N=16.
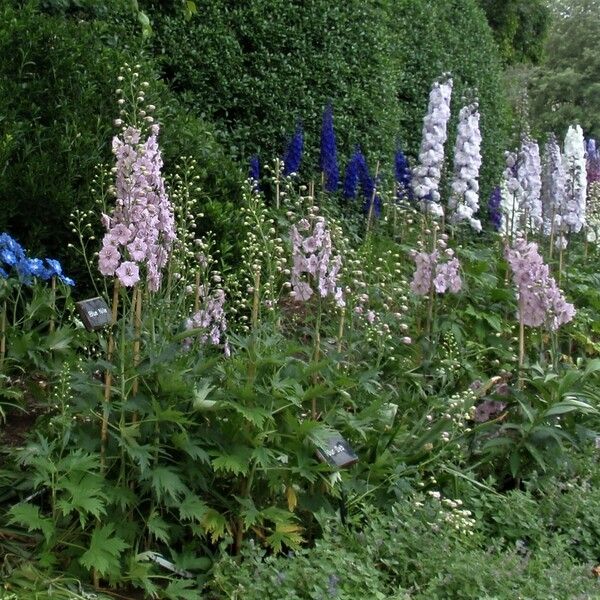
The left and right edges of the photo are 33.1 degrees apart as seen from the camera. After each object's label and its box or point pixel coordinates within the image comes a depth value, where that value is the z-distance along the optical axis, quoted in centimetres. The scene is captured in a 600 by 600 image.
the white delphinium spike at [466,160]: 629
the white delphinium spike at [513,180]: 662
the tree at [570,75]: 2239
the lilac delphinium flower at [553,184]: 675
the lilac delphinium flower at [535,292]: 465
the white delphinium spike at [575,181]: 698
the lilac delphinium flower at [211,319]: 399
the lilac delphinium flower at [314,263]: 392
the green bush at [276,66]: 669
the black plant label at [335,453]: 339
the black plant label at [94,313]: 322
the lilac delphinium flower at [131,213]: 320
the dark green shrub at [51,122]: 450
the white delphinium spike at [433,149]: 605
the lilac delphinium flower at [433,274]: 473
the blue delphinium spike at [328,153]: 696
